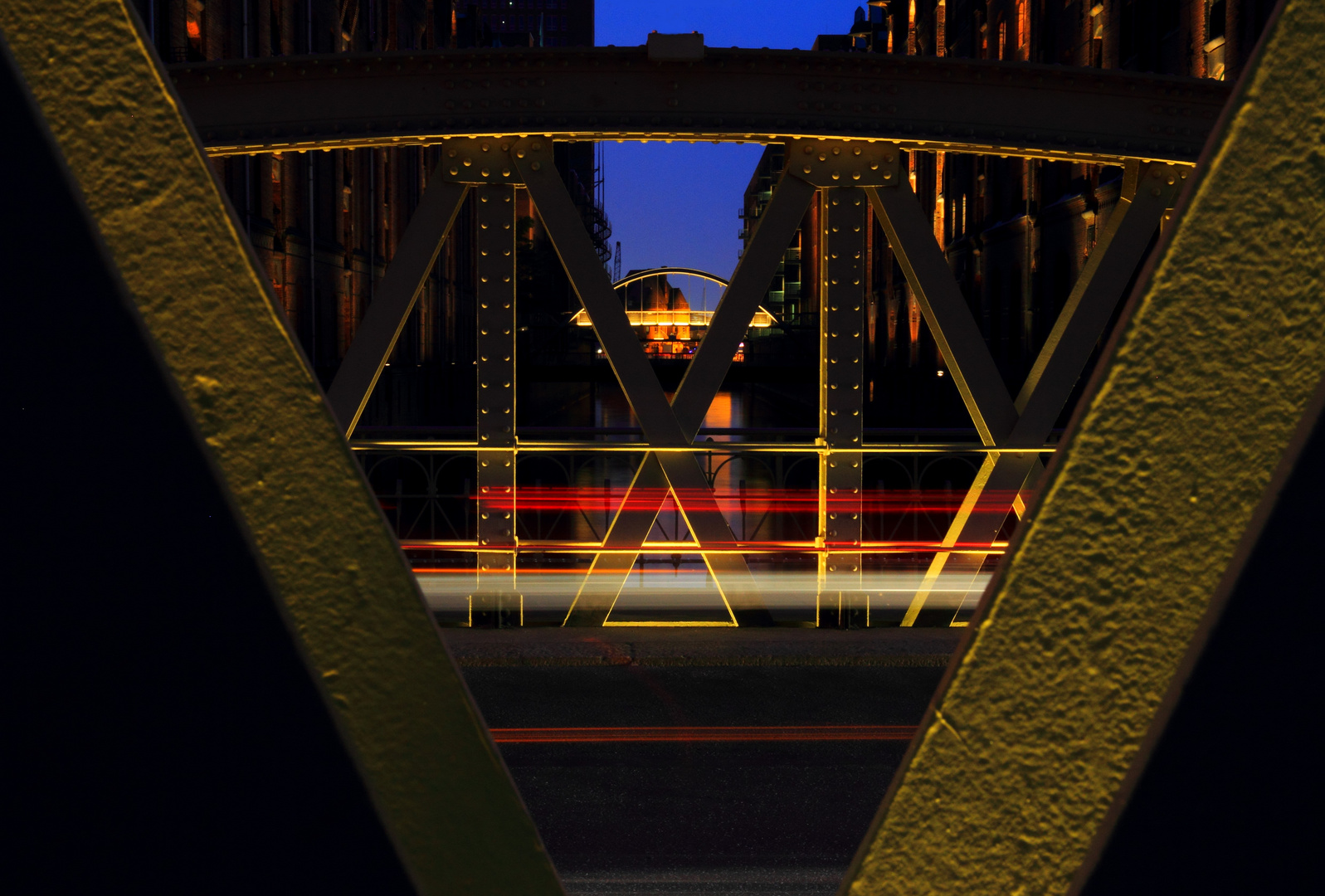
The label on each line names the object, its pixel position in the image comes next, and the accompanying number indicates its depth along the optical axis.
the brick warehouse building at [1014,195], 25.12
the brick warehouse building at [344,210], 27.41
